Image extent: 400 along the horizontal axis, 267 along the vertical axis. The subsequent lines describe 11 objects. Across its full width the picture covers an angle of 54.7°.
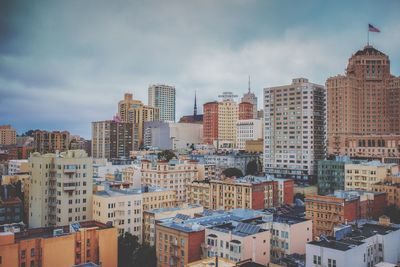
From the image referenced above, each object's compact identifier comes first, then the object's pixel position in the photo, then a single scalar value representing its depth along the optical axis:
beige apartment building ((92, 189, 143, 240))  74.75
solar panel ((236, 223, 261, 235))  54.76
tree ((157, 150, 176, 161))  178.21
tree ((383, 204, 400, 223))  79.38
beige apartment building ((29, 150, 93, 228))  76.38
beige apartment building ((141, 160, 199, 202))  110.06
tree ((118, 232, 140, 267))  63.83
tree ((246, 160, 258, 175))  165.76
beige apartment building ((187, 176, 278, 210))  92.38
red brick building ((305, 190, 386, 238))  72.38
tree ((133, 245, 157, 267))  60.75
